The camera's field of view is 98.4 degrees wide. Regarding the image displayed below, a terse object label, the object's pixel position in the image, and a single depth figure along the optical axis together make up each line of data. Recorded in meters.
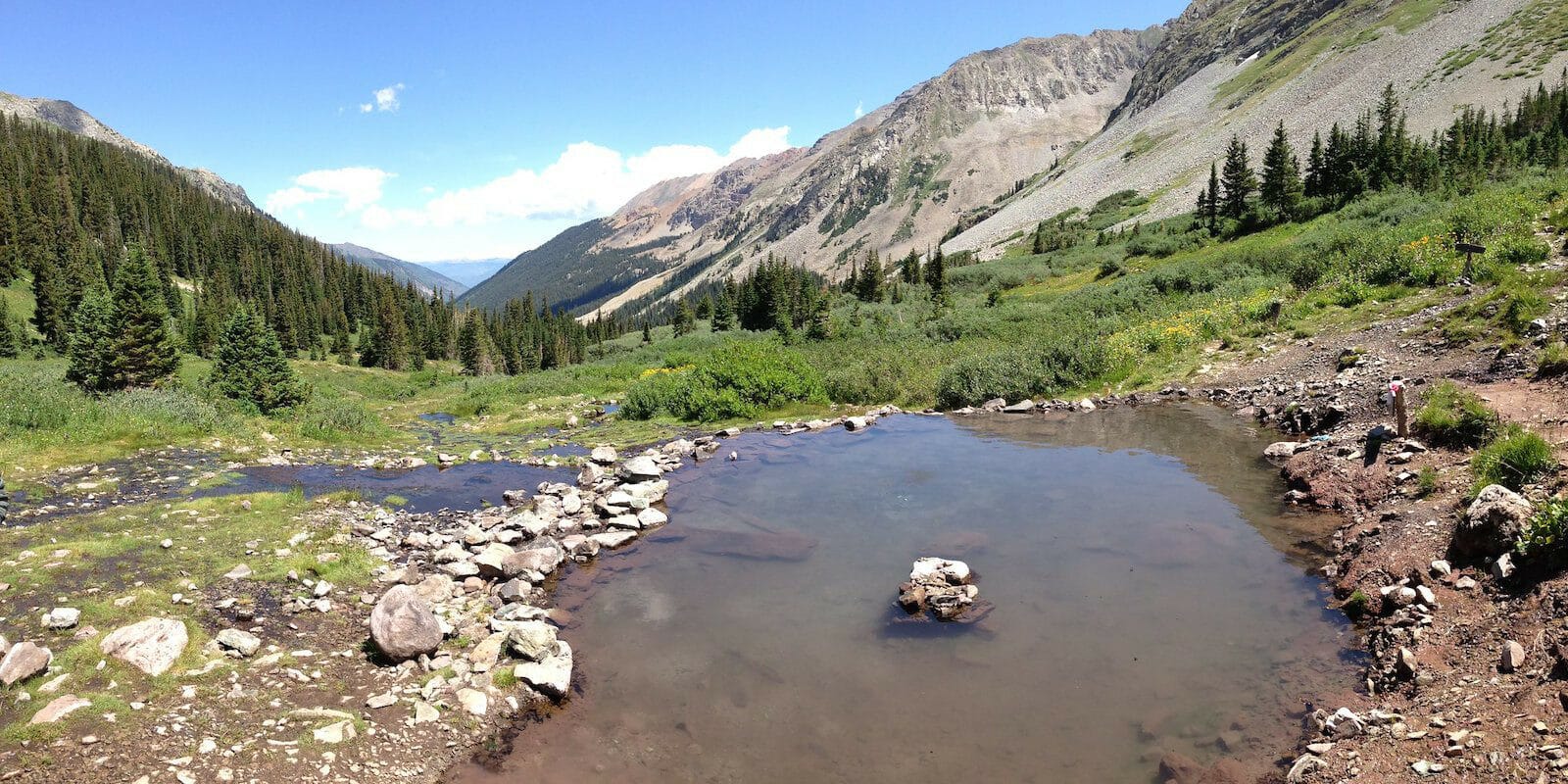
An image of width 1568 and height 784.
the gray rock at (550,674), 8.27
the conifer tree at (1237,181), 77.81
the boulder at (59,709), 6.40
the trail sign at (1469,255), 23.30
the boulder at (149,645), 7.50
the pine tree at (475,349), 106.94
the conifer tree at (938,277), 66.76
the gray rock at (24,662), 6.80
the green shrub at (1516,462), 9.34
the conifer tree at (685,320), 97.61
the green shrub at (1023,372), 27.05
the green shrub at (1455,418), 11.87
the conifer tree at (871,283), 93.12
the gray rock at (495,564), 11.62
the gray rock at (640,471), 17.88
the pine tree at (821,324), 54.39
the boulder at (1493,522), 8.12
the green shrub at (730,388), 27.70
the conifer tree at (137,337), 32.88
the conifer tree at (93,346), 32.50
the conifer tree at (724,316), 97.50
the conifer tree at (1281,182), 67.38
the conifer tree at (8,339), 58.34
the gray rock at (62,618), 7.93
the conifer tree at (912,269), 99.61
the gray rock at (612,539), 13.45
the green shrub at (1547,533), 7.45
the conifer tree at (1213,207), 78.94
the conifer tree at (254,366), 29.44
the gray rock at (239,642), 8.15
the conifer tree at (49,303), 69.50
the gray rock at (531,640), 8.85
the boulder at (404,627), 8.64
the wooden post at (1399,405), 13.34
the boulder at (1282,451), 16.02
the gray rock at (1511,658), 6.47
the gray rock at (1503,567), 7.81
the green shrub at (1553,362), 13.09
